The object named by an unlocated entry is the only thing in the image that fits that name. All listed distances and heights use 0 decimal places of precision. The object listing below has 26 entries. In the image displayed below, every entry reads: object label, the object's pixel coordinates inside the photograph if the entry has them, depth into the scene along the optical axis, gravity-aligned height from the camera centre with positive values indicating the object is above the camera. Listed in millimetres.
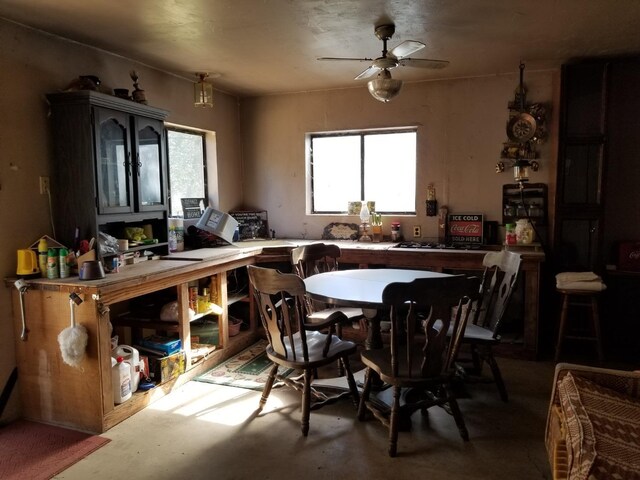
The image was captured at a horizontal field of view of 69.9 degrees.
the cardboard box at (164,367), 3122 -1167
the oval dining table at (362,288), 2504 -557
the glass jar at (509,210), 4188 -129
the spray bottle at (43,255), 2746 -339
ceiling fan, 2826 +829
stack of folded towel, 3473 -660
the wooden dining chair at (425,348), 2213 -767
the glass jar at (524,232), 3953 -312
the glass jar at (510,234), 3992 -339
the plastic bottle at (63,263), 2715 -379
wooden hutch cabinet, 2877 +240
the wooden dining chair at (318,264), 3412 -554
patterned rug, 3342 -1341
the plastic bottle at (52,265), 2709 -390
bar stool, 3477 -887
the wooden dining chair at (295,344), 2498 -869
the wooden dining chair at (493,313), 2869 -789
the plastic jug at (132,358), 2900 -1017
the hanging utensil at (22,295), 2646 -555
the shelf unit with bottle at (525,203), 4117 -65
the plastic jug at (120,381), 2766 -1106
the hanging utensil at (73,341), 2506 -778
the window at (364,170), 4648 +282
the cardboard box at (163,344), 3209 -1036
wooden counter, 2594 -873
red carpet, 2289 -1349
